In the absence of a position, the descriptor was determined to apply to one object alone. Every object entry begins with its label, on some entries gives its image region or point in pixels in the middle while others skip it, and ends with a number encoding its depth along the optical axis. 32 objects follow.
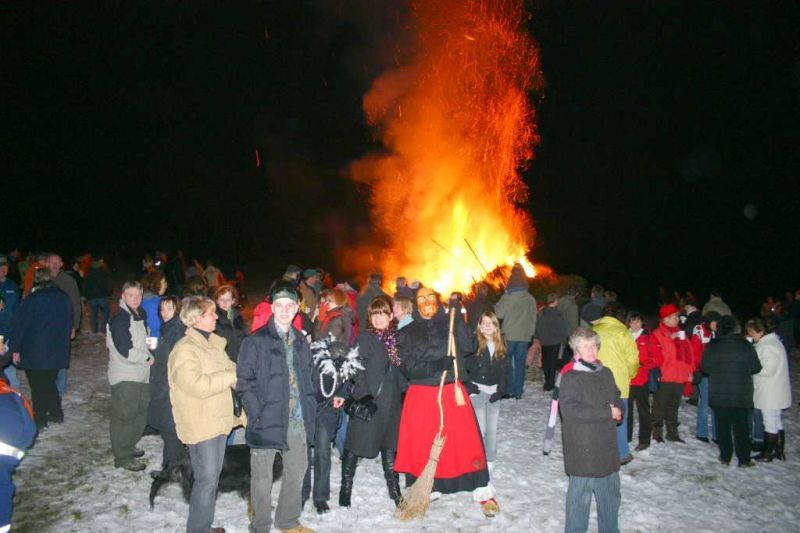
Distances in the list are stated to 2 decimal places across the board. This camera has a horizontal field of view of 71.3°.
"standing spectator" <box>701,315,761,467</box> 6.72
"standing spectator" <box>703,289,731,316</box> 9.13
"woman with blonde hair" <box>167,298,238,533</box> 4.44
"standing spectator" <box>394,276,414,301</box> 10.35
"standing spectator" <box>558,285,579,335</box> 10.66
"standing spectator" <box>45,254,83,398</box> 10.76
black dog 5.43
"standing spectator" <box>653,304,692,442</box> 7.60
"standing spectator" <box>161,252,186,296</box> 16.47
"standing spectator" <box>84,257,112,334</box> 13.72
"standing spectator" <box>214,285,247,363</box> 5.99
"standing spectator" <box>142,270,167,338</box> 6.45
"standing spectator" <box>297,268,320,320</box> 9.30
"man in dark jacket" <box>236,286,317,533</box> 4.46
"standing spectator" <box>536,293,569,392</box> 10.25
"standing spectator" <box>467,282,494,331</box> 10.43
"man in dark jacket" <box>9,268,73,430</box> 6.99
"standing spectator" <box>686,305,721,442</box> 7.85
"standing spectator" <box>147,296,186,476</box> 5.50
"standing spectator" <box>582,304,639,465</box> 6.55
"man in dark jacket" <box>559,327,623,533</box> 4.52
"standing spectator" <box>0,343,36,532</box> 3.46
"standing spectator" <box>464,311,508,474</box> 5.84
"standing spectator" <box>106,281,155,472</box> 6.14
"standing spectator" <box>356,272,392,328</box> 9.57
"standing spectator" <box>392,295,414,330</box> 5.73
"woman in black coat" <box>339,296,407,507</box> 5.44
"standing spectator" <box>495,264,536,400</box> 10.14
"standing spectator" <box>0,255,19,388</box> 7.93
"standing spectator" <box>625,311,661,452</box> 7.29
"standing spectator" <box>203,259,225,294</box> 14.98
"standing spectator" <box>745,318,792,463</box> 6.97
